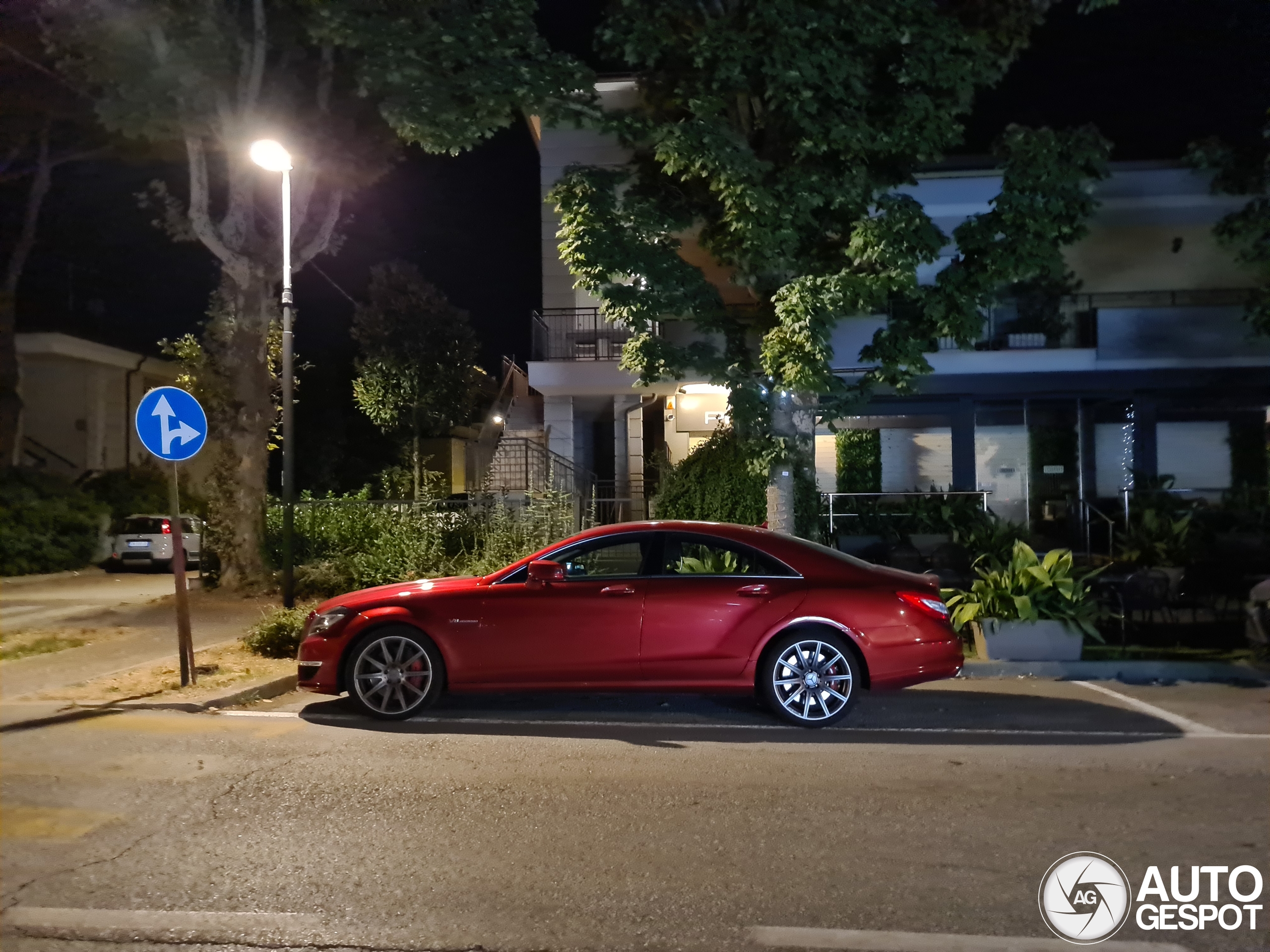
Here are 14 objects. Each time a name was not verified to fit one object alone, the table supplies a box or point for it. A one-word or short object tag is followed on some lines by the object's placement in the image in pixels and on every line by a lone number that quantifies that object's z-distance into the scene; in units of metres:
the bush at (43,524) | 21.47
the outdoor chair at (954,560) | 13.84
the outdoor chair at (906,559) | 14.18
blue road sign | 8.84
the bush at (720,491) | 14.73
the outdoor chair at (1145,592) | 11.28
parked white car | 22.88
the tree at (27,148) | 22.52
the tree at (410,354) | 24.44
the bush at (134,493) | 27.11
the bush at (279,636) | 10.12
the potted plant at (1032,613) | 9.91
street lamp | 11.52
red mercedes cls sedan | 7.51
